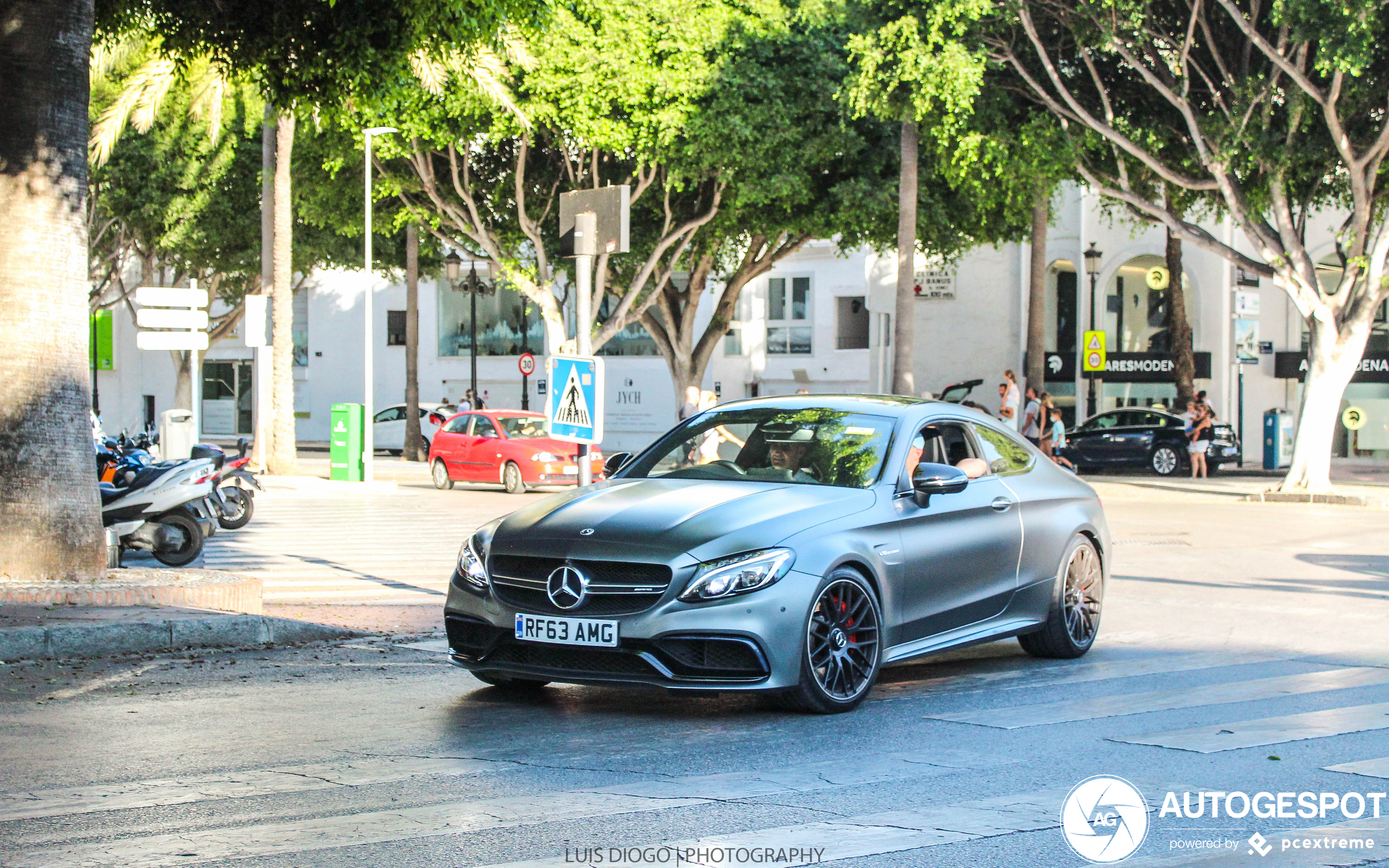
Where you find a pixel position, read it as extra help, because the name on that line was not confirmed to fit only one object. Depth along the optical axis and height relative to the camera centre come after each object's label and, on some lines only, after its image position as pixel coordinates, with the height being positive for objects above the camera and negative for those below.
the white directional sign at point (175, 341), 20.53 +0.12
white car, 44.03 -2.27
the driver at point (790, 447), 7.83 -0.50
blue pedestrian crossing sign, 10.39 -0.33
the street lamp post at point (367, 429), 26.75 -1.39
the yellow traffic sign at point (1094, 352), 35.66 +0.02
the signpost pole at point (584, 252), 10.28 +0.67
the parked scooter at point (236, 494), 17.42 -1.71
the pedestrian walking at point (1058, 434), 29.50 -1.57
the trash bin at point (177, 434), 23.19 -1.28
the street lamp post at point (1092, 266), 37.81 +2.20
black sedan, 32.38 -1.93
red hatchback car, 27.03 -1.82
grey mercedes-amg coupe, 6.71 -0.99
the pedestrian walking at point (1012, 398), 29.70 -0.89
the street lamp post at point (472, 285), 38.06 +1.82
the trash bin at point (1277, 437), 32.34 -1.79
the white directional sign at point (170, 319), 20.83 +0.43
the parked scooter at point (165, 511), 13.93 -1.48
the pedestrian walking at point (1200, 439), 30.98 -1.75
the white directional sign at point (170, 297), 20.84 +0.73
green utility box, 27.16 -1.67
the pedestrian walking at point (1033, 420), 29.84 -1.33
